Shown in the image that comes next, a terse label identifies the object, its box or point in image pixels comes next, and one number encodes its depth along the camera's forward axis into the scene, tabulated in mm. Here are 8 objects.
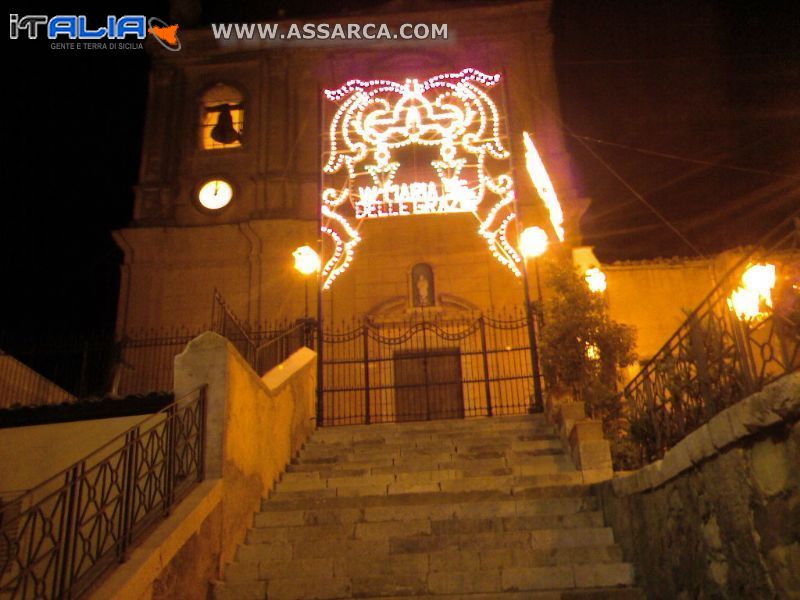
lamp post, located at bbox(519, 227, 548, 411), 11188
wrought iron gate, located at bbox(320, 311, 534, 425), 14336
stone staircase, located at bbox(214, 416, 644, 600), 5672
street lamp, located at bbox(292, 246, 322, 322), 13188
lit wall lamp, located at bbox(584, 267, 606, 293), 12938
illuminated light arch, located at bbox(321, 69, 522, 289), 14539
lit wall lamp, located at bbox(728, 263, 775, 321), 4470
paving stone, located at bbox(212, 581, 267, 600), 5687
